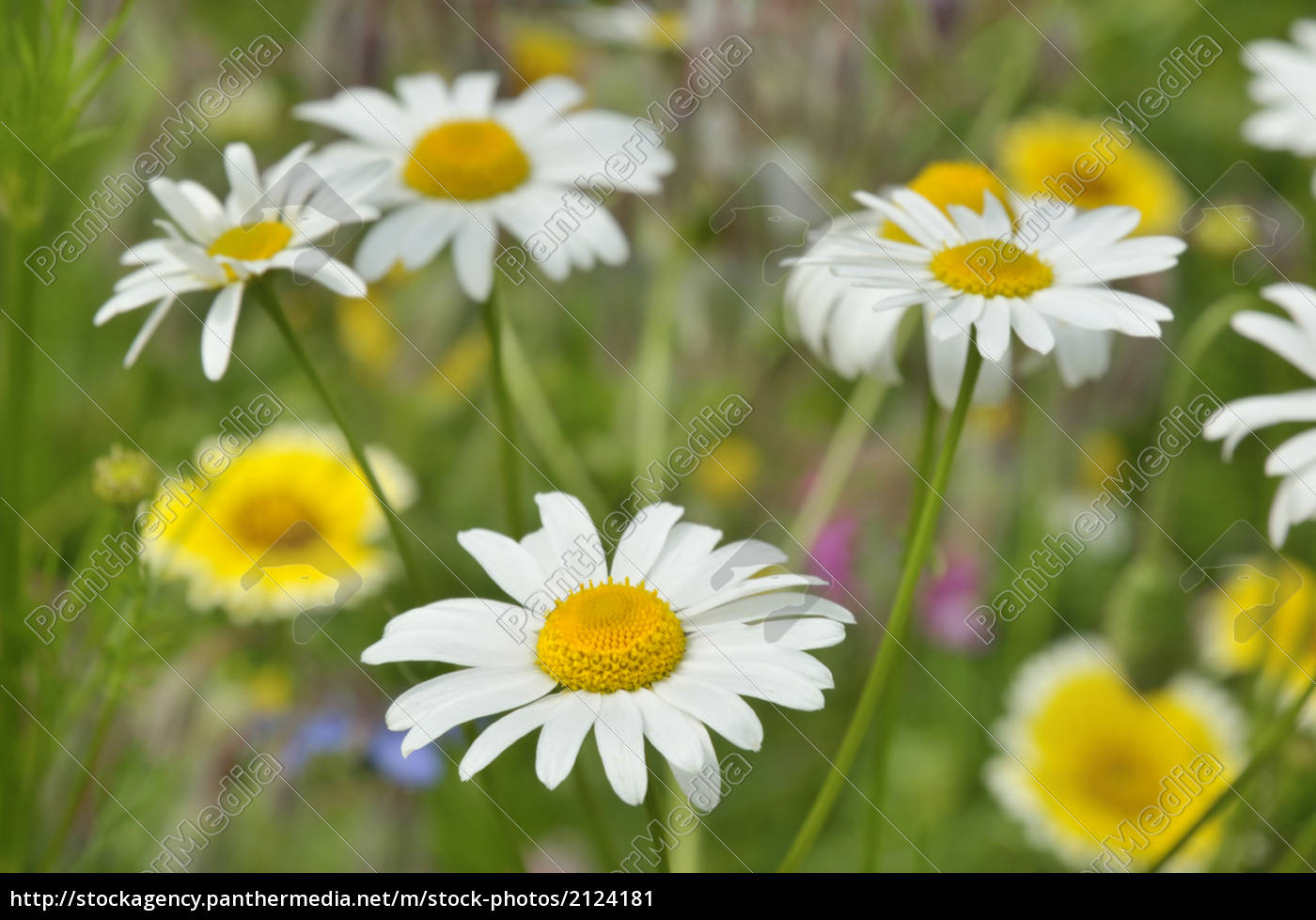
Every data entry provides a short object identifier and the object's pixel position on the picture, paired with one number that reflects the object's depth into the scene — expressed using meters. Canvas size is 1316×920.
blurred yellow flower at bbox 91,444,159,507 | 0.38
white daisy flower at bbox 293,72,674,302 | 0.39
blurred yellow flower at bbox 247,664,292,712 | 0.47
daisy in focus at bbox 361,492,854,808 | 0.34
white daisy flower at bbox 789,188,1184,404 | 0.35
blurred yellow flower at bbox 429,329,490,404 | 0.61
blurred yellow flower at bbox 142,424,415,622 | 0.44
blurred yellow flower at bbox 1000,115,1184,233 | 0.59
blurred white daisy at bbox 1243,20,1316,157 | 0.43
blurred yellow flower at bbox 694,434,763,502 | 0.61
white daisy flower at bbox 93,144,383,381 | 0.36
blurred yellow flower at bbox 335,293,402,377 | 0.64
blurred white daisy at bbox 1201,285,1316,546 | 0.35
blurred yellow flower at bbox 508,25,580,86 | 0.67
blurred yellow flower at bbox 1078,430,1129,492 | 0.64
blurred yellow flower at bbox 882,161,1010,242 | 0.39
